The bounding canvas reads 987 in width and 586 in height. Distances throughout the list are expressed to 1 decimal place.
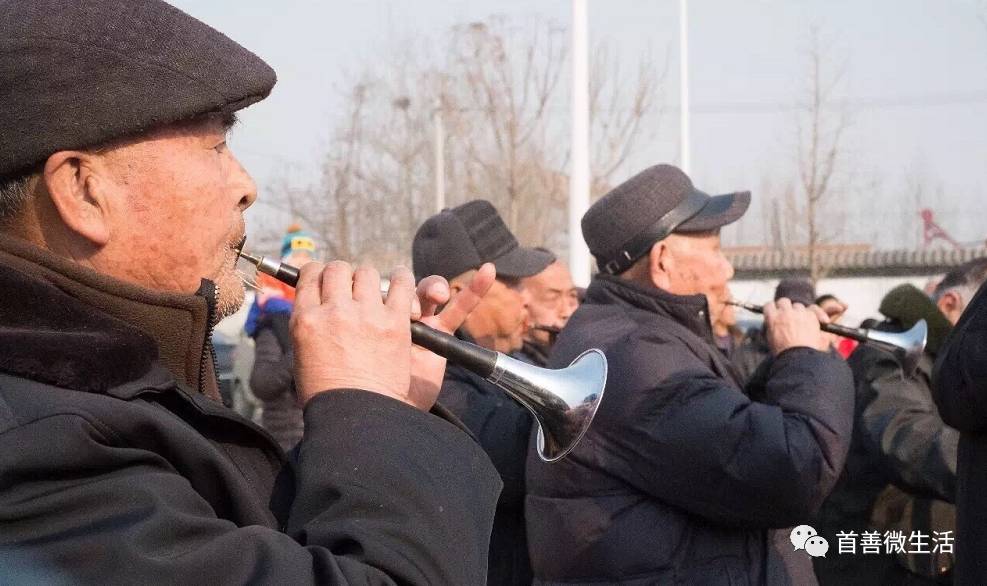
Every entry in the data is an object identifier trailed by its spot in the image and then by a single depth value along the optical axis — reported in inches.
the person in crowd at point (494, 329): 168.4
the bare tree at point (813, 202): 815.7
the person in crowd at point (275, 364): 252.8
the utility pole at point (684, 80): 650.8
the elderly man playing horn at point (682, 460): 127.8
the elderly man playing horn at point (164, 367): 56.4
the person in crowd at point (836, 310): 269.1
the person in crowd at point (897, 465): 194.2
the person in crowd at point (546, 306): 241.0
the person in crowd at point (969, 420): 124.1
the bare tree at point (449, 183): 840.9
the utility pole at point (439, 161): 896.9
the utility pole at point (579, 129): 432.5
